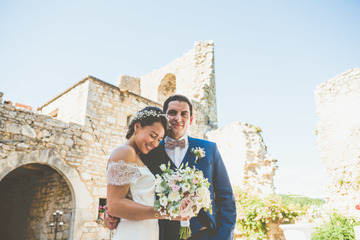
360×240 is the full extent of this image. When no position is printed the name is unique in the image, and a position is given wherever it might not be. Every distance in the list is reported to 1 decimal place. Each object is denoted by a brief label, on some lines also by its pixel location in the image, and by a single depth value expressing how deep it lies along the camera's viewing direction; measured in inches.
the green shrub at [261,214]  266.8
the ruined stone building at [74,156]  247.4
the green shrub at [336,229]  210.8
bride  65.3
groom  77.5
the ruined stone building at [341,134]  291.6
